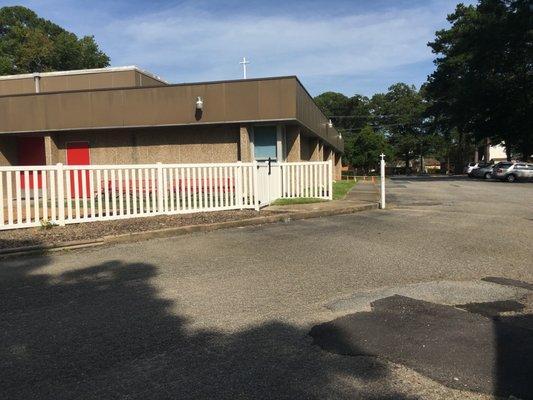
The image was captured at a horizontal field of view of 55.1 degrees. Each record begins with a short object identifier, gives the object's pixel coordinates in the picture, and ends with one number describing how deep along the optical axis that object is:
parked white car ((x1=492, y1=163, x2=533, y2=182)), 37.35
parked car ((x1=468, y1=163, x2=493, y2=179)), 43.28
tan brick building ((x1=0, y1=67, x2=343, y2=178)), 17.44
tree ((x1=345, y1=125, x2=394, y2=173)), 72.81
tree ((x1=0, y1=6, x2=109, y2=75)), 60.75
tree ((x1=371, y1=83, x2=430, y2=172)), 91.75
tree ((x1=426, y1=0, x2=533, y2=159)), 38.47
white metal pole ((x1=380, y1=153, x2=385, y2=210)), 13.81
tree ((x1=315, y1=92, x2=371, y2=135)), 103.75
